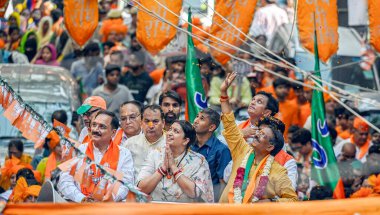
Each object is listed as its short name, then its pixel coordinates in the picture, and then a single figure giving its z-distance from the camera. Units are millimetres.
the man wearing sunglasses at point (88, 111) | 15703
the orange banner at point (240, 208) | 11602
